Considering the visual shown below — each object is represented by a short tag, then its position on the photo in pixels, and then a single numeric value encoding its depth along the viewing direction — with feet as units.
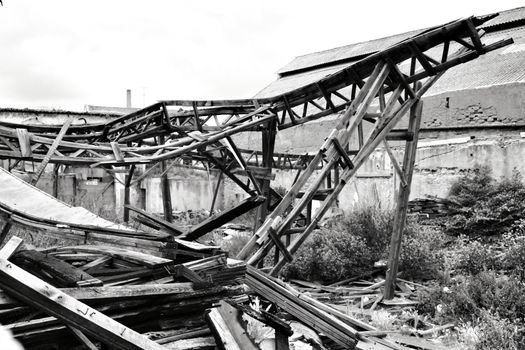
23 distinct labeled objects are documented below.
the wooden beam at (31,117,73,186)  26.26
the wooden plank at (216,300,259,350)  11.73
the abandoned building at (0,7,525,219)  47.65
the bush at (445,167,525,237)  40.37
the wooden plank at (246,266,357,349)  16.37
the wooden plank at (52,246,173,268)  12.85
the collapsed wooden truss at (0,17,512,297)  24.02
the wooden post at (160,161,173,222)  40.11
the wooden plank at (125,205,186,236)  20.08
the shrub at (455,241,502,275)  30.89
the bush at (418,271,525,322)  23.68
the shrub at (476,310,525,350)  20.08
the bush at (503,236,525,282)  29.19
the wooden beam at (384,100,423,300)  27.91
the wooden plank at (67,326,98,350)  9.94
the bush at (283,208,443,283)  33.47
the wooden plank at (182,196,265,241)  16.35
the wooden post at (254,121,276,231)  31.37
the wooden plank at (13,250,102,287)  10.85
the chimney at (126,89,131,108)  126.72
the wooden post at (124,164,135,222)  39.97
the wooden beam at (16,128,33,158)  26.71
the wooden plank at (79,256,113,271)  13.10
